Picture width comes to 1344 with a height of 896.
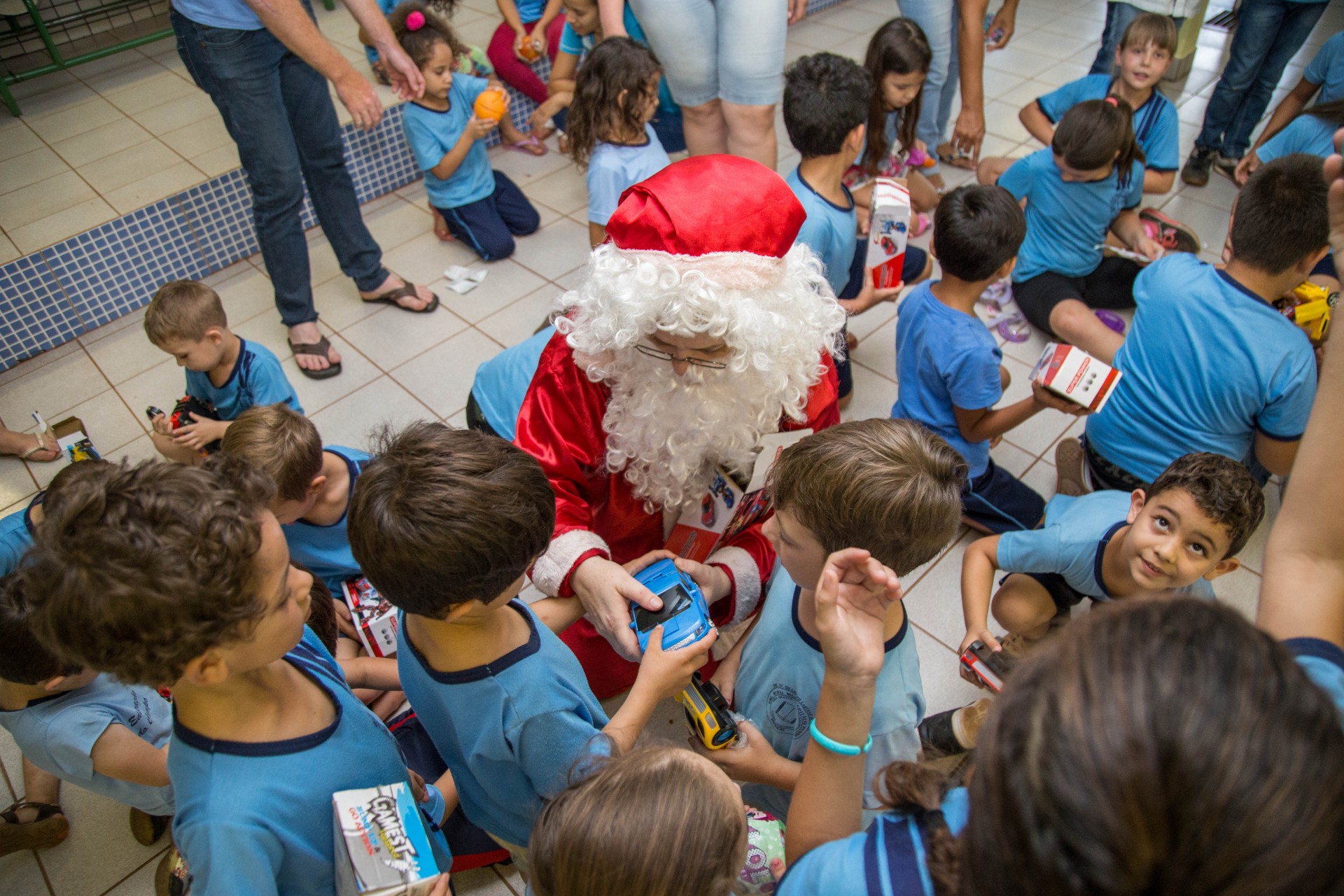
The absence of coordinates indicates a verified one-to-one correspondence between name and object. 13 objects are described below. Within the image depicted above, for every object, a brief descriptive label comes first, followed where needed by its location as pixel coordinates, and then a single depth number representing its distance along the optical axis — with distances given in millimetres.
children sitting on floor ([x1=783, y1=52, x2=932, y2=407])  2629
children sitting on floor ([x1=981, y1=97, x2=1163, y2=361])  3006
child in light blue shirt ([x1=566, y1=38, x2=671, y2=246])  3164
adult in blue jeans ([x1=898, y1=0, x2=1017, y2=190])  3658
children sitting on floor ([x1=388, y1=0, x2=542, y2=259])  3713
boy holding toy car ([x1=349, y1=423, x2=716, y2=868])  1224
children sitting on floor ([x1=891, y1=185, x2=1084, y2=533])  2297
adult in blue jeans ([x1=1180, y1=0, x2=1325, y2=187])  3793
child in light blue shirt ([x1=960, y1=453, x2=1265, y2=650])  1699
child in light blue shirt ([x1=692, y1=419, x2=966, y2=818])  1317
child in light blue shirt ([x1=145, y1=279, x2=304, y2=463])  2441
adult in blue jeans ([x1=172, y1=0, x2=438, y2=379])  2564
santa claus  1601
